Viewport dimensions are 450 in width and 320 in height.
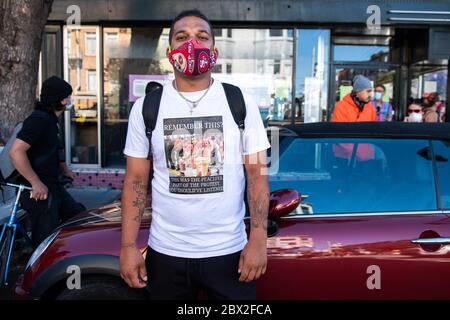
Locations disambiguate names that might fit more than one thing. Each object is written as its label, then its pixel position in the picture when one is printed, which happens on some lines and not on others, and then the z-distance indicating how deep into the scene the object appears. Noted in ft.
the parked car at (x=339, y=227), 8.08
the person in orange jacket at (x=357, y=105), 16.80
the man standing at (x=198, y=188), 6.25
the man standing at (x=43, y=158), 11.72
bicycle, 12.30
